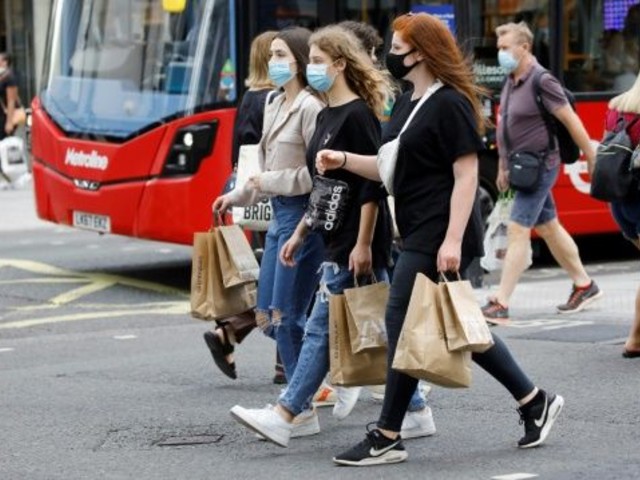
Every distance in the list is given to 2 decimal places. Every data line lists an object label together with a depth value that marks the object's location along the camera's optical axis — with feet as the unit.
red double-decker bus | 84.74
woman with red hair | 42.86
